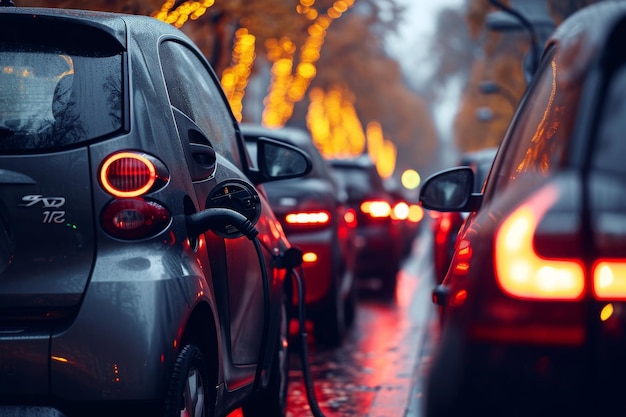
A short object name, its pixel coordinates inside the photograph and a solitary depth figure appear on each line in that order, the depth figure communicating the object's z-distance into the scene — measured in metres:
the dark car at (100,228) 4.07
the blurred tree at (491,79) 30.59
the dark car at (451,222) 11.30
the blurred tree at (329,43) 13.54
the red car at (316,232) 10.05
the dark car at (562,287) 3.01
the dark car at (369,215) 15.40
